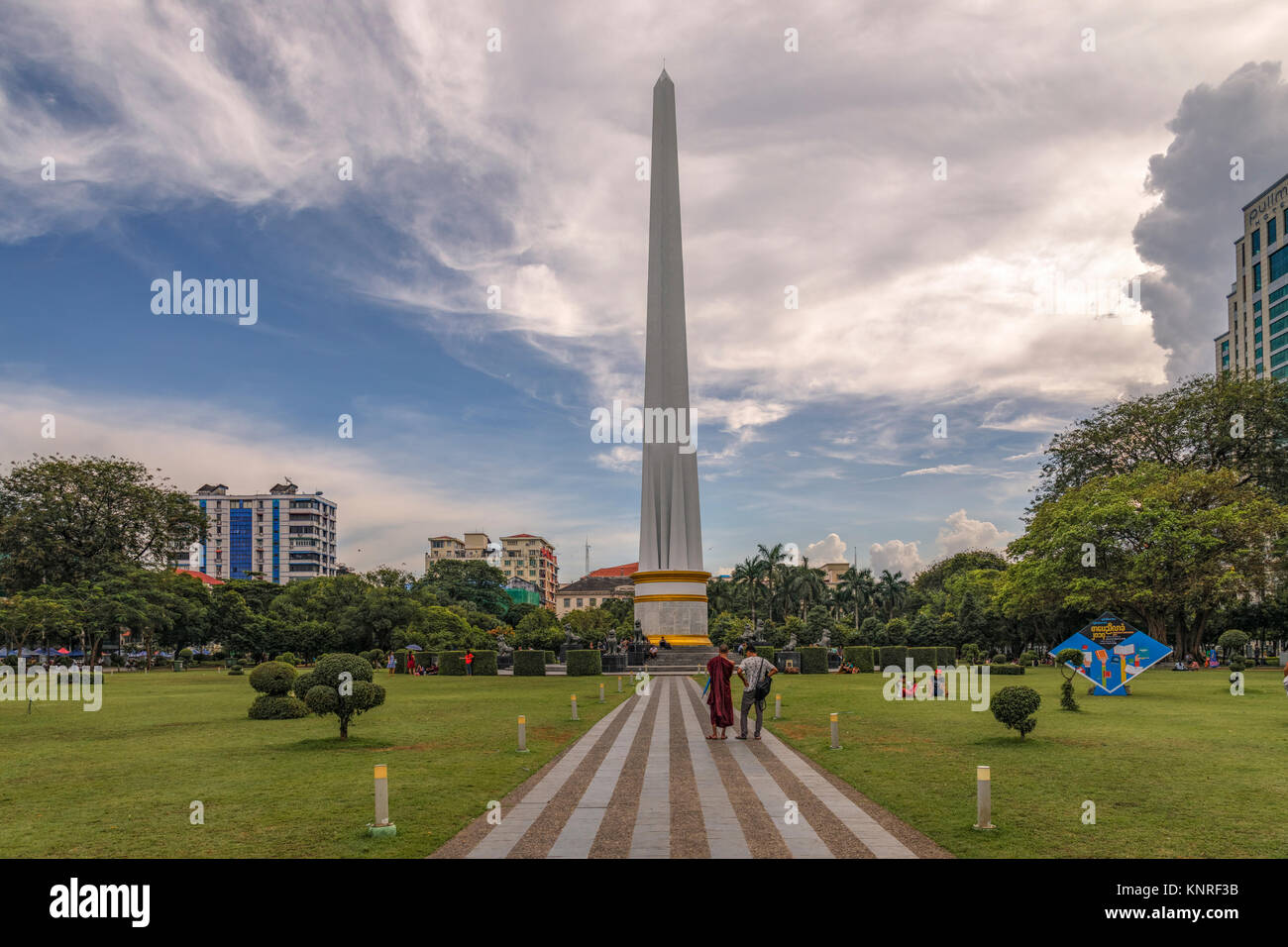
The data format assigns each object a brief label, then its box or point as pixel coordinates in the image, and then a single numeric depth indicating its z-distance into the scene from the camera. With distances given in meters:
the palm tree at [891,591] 127.31
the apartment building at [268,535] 164.75
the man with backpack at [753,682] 22.12
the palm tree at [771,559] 112.62
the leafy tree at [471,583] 119.19
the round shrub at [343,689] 21.44
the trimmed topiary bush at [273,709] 28.13
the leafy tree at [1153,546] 49.19
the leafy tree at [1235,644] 52.38
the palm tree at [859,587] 126.19
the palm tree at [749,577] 113.31
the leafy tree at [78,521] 72.62
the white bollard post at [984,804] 11.74
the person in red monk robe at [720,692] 22.00
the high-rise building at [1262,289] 103.94
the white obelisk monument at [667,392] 73.62
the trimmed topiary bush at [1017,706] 20.53
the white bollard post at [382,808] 11.75
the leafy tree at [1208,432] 62.66
